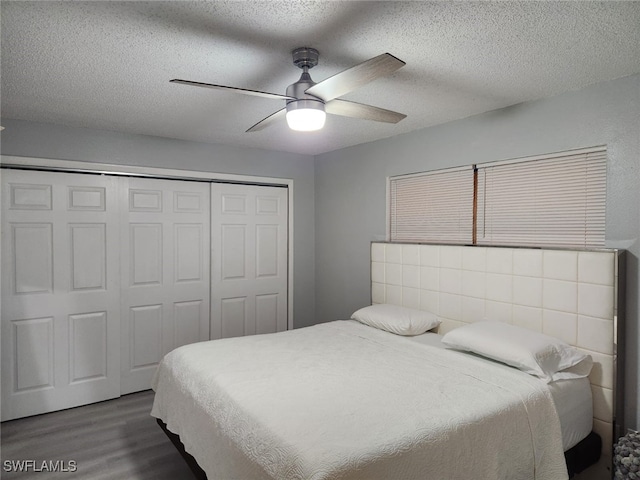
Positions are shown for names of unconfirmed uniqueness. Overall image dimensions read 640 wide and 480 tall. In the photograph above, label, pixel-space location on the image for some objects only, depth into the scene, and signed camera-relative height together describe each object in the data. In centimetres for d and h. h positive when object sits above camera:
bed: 158 -83
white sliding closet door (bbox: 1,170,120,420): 328 -52
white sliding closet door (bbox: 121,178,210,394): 380 -40
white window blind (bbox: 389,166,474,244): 329 +22
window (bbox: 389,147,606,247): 255 +22
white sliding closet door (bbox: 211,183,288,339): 427 -31
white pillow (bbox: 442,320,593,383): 225 -70
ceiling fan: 173 +67
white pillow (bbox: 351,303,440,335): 313 -71
